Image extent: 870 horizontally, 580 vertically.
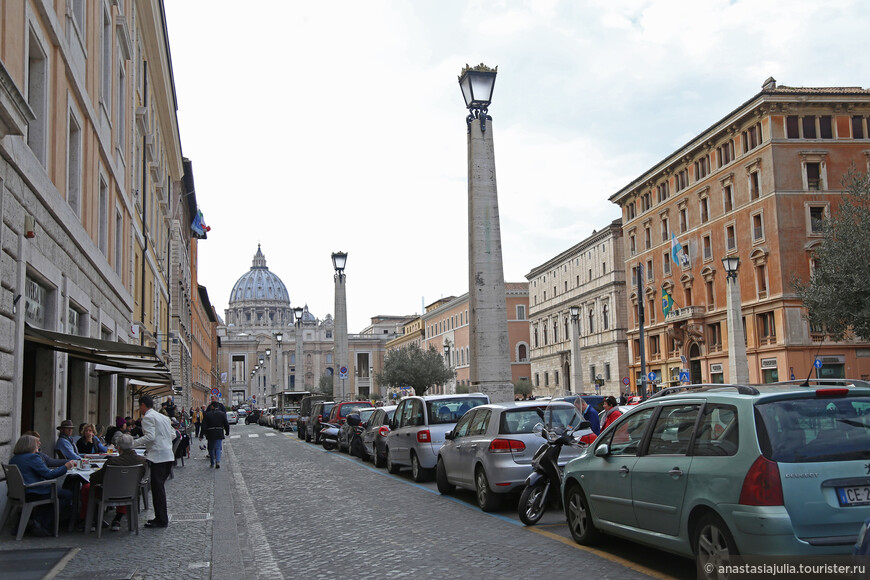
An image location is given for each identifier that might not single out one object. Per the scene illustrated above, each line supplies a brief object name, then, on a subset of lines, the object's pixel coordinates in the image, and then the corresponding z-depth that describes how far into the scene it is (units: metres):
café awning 10.38
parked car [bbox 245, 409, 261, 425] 78.57
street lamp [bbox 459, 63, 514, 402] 18.72
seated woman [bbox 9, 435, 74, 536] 9.59
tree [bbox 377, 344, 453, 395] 77.12
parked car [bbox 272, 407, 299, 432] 51.47
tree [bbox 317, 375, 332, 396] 120.88
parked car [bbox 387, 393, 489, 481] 16.05
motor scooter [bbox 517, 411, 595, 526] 10.06
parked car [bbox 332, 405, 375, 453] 26.40
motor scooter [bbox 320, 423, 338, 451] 28.10
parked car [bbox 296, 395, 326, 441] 37.44
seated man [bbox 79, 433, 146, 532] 9.99
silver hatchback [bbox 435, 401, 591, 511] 11.25
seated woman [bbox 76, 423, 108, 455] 14.30
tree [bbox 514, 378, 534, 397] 83.06
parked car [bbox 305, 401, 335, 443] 33.25
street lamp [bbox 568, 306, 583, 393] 56.88
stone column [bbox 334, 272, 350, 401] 40.00
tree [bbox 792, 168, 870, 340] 33.19
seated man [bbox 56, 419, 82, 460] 11.77
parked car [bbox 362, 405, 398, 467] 20.28
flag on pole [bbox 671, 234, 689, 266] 53.66
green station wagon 5.67
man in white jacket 10.57
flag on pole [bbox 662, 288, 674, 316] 56.38
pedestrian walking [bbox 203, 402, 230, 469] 21.33
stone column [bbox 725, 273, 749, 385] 37.03
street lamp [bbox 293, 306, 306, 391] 50.78
